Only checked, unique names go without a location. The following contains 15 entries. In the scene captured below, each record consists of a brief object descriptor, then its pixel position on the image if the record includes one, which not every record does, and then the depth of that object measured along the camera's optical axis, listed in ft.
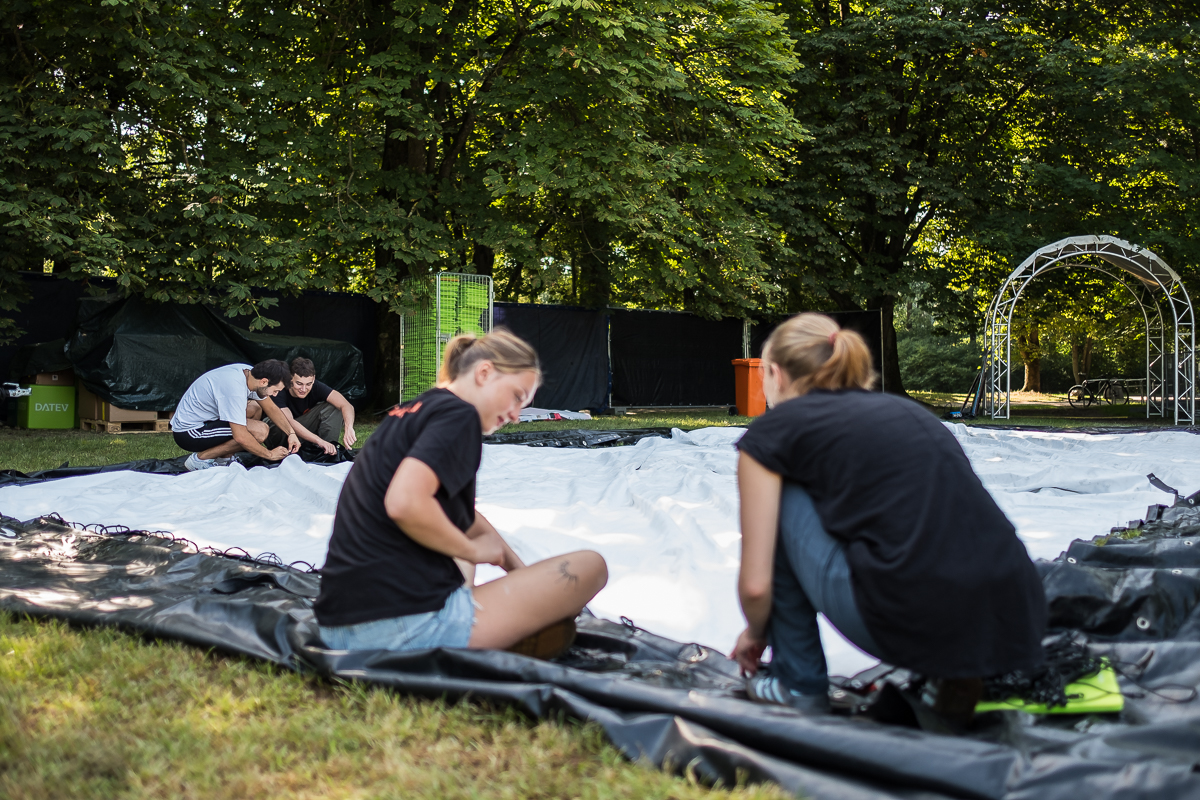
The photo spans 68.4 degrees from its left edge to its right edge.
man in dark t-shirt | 23.52
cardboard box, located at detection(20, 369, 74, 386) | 34.94
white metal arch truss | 46.16
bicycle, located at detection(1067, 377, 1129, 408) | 67.77
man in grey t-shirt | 20.72
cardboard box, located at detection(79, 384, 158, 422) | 34.40
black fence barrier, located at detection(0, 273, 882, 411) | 45.85
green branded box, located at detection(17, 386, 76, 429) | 34.91
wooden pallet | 34.47
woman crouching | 6.19
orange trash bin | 52.21
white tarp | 11.09
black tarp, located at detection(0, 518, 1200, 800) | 5.51
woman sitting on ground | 7.14
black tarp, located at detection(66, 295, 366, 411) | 34.30
